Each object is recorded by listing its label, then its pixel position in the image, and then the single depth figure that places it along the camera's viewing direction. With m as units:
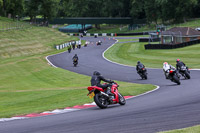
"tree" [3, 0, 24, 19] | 117.37
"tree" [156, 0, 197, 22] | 114.99
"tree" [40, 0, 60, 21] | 126.75
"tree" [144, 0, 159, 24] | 128.55
